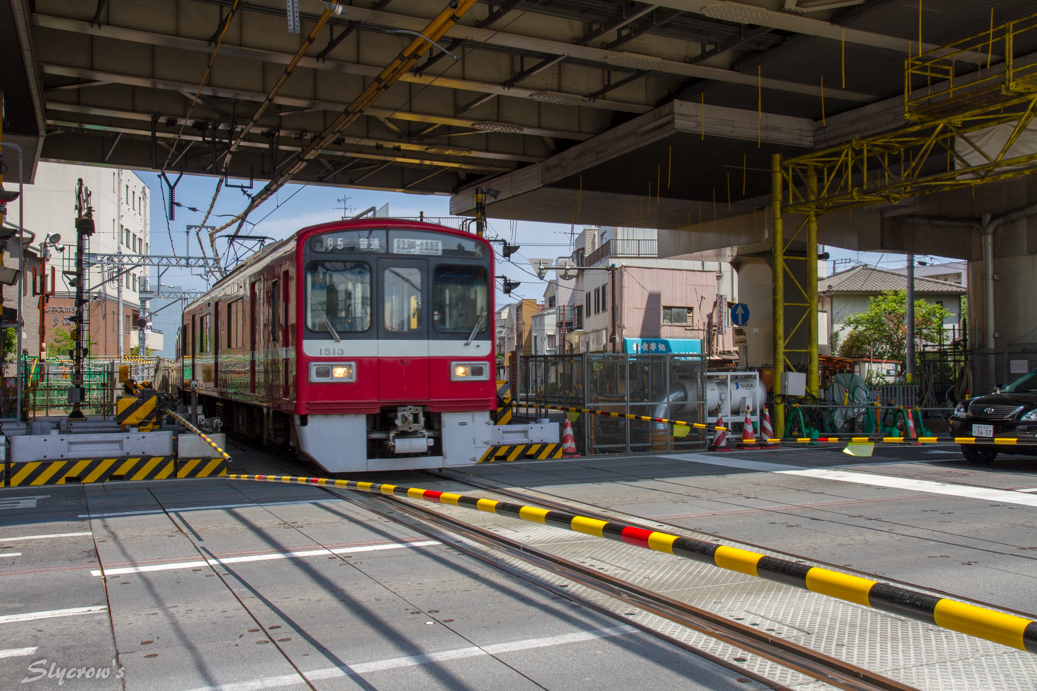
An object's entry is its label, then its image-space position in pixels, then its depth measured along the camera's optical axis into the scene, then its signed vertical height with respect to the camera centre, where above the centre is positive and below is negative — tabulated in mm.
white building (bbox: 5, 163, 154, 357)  52438 +9762
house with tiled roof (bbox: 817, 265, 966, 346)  57000 +4515
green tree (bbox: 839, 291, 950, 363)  47531 +1985
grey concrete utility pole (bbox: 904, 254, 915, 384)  30883 +1552
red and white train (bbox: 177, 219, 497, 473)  11078 +309
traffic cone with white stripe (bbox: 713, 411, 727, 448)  17078 -1510
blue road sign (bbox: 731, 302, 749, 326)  24859 +1404
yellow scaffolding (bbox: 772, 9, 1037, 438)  15570 +4612
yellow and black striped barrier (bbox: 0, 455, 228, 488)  10812 -1308
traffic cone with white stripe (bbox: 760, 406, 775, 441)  17453 -1340
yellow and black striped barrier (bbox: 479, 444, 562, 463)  14008 -1422
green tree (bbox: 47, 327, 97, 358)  50594 +1643
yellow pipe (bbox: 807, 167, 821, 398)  20016 +1540
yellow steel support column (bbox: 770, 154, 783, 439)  19594 +2180
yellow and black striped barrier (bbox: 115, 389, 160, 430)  13148 -624
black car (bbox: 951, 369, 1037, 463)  13375 -956
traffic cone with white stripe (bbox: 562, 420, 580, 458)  15430 -1394
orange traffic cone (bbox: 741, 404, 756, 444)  17031 -1387
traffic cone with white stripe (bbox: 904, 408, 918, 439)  18125 -1342
